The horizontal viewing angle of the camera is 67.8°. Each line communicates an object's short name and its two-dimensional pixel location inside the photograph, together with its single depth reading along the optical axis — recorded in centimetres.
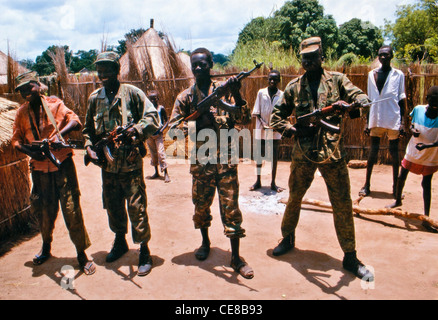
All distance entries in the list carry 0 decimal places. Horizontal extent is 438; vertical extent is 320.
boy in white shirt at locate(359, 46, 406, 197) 528
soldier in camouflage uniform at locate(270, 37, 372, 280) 315
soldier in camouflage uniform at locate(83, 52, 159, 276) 332
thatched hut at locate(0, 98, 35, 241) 430
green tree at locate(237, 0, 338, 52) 1970
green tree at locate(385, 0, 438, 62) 2491
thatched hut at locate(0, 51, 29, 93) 558
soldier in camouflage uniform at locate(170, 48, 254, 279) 331
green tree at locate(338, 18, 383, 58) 2128
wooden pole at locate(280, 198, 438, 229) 415
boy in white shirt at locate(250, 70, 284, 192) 583
